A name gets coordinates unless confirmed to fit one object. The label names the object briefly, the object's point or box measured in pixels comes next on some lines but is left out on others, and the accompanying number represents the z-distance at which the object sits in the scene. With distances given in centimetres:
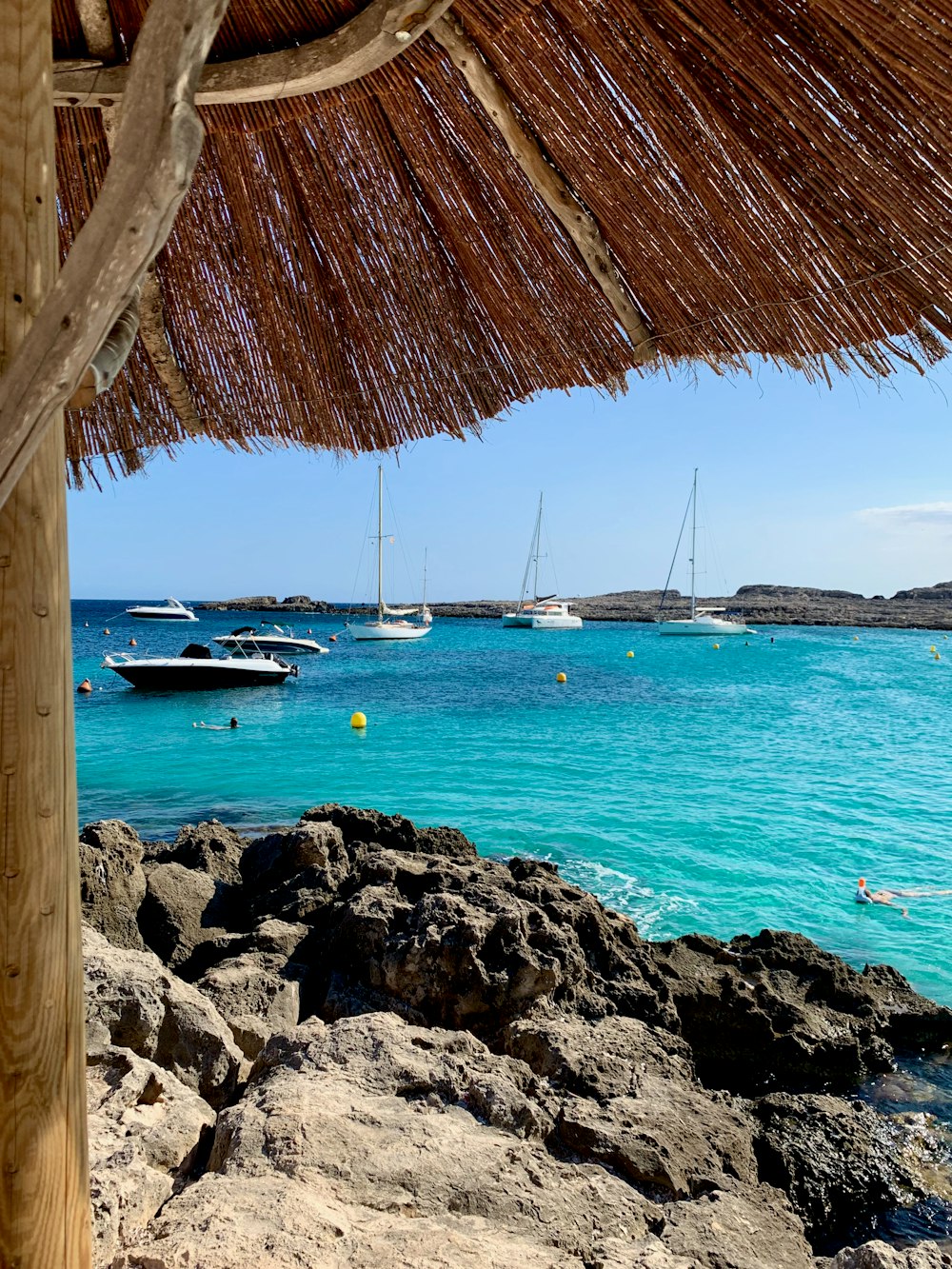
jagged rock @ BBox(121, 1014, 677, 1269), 190
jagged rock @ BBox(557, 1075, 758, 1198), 263
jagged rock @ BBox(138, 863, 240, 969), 466
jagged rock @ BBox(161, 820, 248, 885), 633
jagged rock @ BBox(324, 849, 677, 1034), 381
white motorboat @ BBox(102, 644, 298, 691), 2430
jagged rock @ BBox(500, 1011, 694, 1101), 306
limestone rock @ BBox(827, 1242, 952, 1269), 199
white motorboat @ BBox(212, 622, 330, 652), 3231
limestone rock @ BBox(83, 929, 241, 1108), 281
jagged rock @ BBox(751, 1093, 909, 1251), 342
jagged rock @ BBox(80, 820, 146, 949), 441
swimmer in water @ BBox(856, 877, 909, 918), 873
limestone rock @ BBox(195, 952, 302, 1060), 342
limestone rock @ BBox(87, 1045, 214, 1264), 192
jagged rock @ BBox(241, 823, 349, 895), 571
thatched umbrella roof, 173
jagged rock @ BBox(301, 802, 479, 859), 683
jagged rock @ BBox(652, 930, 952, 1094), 472
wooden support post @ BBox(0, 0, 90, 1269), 103
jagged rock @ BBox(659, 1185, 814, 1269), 220
